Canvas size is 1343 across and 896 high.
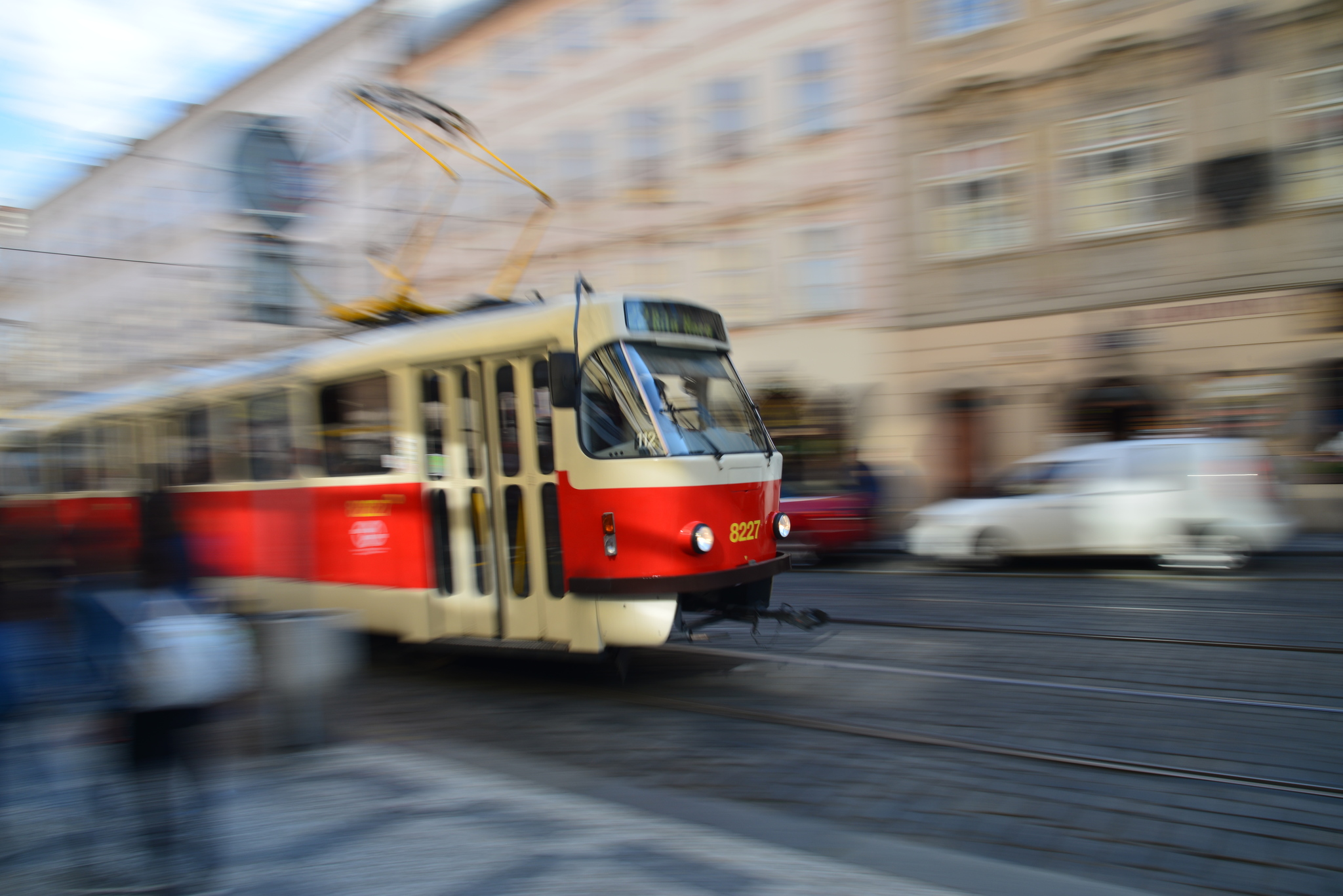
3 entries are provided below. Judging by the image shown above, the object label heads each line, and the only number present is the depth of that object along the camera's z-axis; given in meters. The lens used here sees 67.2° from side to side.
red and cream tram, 6.51
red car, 14.42
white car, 11.50
